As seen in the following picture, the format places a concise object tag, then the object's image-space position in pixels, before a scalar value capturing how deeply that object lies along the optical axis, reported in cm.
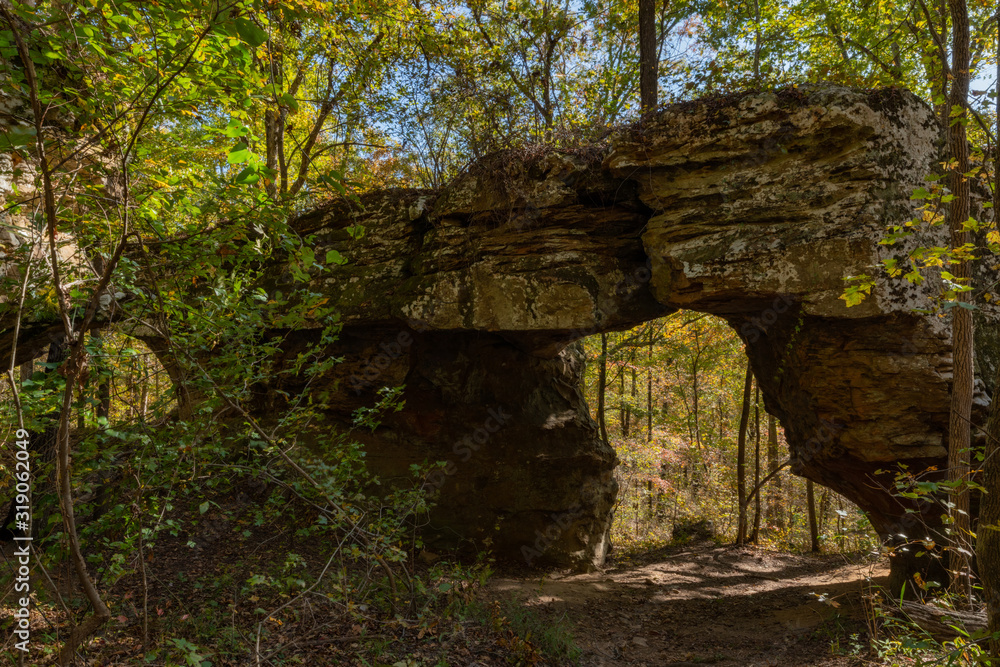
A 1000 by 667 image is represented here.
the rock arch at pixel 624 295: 592
